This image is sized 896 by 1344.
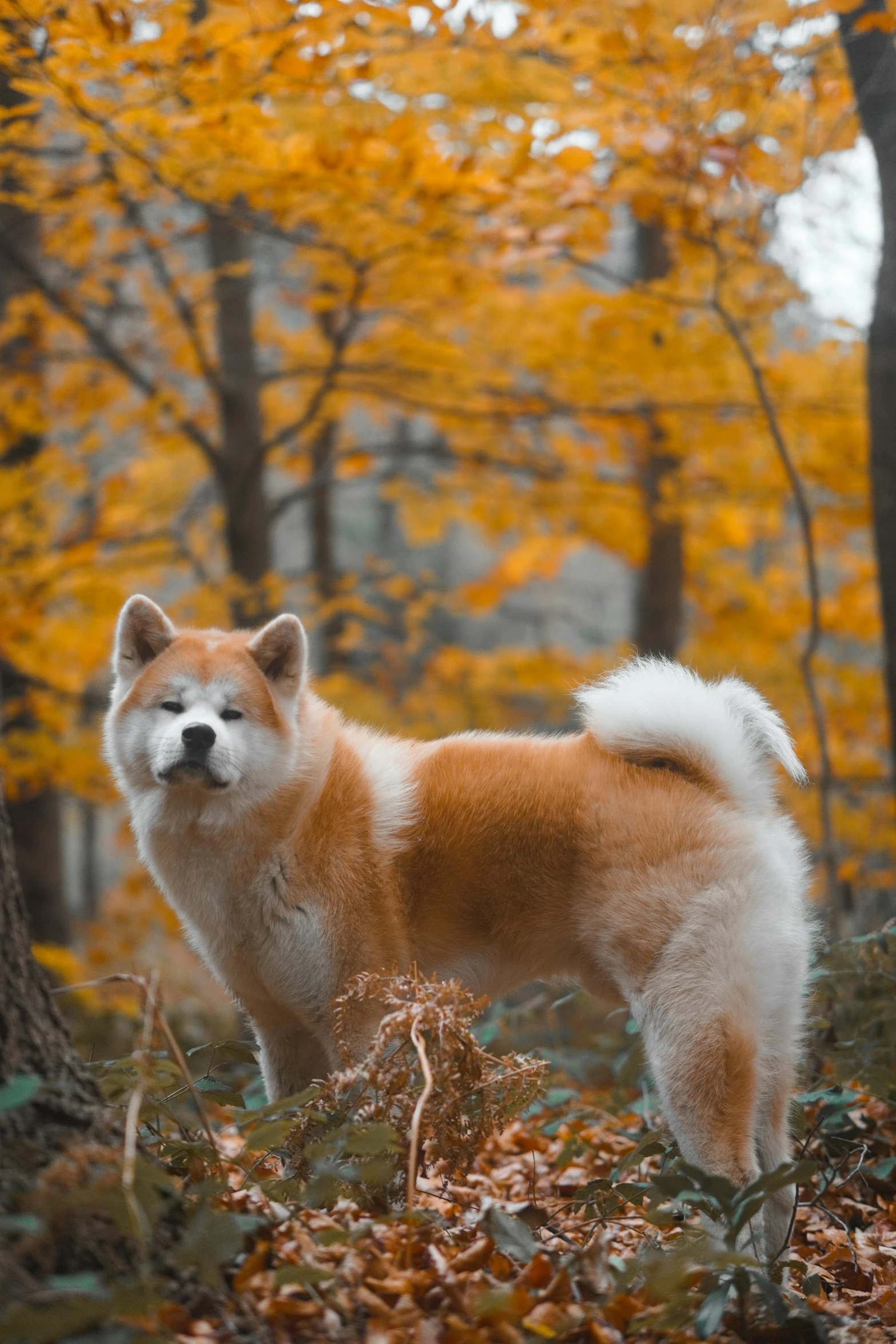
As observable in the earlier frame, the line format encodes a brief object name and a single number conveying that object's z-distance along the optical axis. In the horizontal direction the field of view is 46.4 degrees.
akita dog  3.05
